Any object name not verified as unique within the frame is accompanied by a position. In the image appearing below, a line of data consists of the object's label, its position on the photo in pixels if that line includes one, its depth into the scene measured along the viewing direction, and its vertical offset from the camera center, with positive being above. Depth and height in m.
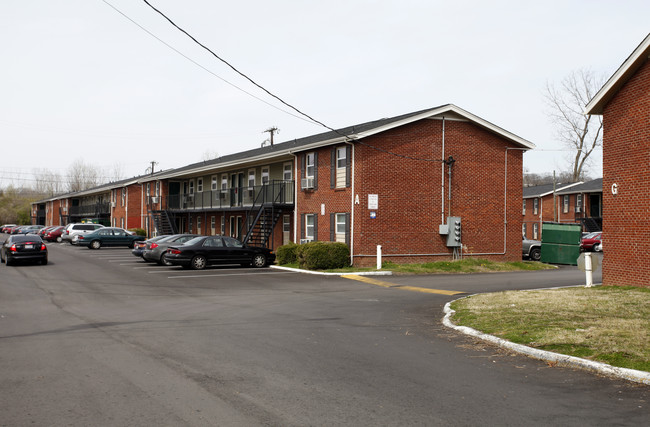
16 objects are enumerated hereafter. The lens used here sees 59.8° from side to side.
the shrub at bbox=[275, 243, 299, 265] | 26.14 -1.54
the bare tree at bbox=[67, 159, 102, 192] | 116.75 +8.66
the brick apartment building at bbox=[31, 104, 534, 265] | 24.86 +1.49
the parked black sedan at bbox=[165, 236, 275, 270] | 24.05 -1.41
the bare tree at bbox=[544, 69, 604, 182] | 51.49 +7.09
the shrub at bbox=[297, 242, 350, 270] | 23.69 -1.46
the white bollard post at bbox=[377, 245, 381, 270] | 23.58 -1.49
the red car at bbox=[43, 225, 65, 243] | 54.88 -1.19
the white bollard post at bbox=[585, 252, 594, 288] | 14.96 -1.15
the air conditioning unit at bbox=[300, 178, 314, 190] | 28.09 +1.88
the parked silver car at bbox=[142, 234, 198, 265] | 25.20 -1.20
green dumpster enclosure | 29.25 -1.21
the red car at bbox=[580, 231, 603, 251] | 41.66 -1.60
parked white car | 46.72 -0.62
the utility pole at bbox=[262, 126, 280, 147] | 57.16 +9.19
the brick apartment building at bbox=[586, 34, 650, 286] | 14.75 +1.37
